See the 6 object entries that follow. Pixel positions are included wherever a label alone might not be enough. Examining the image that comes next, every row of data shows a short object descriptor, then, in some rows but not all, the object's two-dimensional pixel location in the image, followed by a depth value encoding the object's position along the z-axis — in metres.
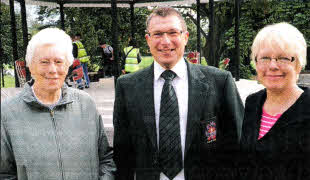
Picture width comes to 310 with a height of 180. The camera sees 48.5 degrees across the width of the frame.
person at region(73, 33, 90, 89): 9.73
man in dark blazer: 2.27
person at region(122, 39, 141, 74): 8.81
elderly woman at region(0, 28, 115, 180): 2.05
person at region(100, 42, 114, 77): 14.27
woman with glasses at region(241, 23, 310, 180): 2.02
